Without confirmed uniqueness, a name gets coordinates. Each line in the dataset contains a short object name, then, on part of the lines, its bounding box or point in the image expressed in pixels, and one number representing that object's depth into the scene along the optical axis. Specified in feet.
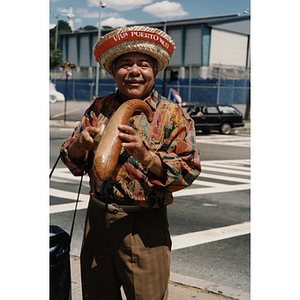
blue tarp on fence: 102.63
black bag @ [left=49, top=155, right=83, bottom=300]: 7.04
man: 6.35
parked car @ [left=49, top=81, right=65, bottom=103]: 120.35
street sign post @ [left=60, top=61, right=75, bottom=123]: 83.75
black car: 69.56
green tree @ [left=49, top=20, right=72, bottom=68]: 186.19
